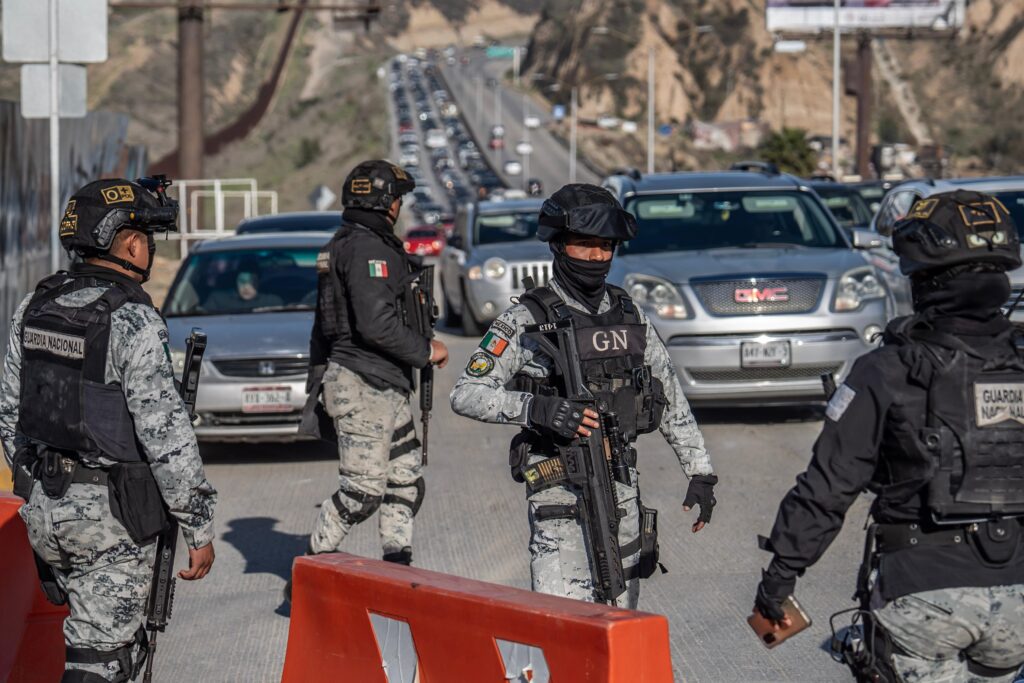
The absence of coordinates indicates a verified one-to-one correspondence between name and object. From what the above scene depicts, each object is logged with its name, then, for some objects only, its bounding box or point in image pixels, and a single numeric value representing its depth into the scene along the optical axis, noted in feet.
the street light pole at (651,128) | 194.13
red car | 154.00
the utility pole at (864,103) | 193.16
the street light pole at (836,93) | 129.34
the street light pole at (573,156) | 265.13
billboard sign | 219.20
